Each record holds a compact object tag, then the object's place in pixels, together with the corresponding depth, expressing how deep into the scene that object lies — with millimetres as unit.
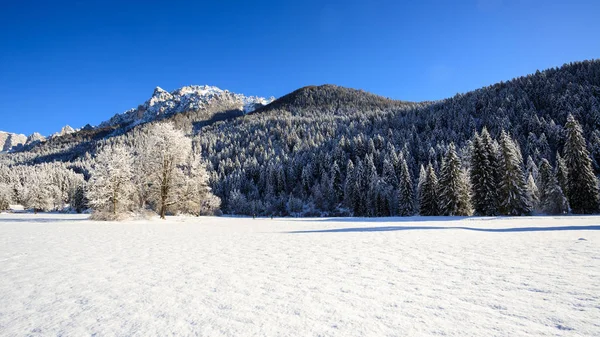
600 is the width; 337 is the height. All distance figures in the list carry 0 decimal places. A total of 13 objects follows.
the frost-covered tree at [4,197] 80625
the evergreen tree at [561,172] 40719
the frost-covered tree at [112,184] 26938
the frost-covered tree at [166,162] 28125
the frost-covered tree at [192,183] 29438
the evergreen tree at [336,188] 89312
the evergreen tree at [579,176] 33406
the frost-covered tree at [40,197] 81375
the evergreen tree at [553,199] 39625
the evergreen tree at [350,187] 75250
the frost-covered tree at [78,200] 84350
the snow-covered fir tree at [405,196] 53188
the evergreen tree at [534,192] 48656
